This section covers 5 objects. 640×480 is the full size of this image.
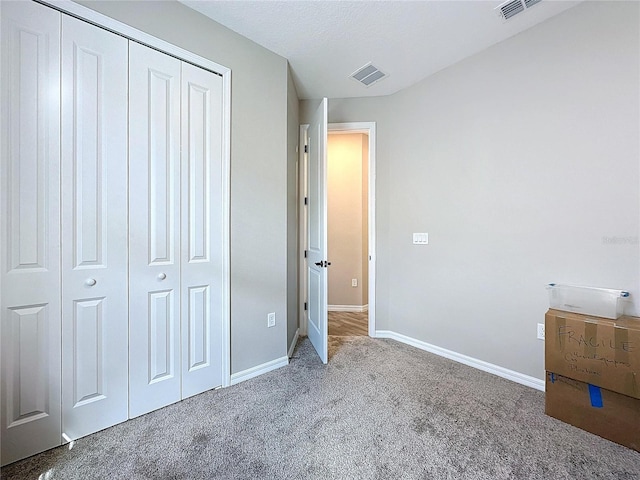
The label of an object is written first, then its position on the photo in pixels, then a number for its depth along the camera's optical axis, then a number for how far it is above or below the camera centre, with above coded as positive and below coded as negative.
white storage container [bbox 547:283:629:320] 1.58 -0.38
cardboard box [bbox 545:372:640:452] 1.42 -0.94
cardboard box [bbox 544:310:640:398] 1.42 -0.61
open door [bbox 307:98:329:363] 2.37 +0.04
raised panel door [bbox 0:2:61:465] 1.28 +0.04
